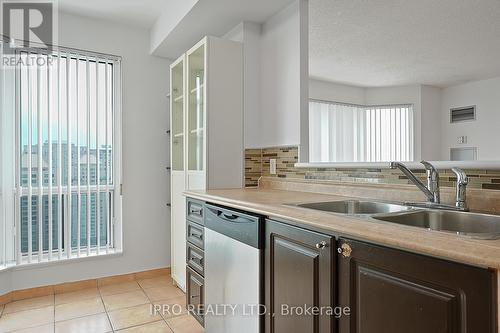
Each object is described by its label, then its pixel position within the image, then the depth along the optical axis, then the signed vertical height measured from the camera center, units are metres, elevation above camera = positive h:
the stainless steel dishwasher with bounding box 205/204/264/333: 1.52 -0.56
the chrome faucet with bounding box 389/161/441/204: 1.37 -0.08
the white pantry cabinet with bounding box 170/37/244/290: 2.44 +0.33
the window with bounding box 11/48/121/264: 2.69 +0.11
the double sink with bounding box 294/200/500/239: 1.18 -0.21
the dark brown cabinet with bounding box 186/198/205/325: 2.12 -0.64
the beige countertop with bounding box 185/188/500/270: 0.74 -0.20
